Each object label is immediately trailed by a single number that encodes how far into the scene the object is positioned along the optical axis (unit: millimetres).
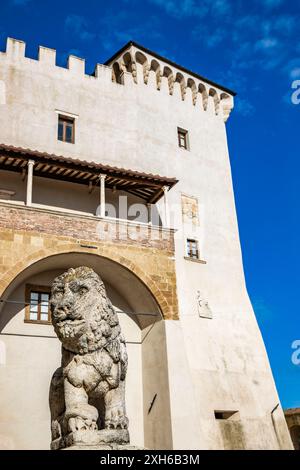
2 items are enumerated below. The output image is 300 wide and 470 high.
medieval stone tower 16281
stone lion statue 8945
